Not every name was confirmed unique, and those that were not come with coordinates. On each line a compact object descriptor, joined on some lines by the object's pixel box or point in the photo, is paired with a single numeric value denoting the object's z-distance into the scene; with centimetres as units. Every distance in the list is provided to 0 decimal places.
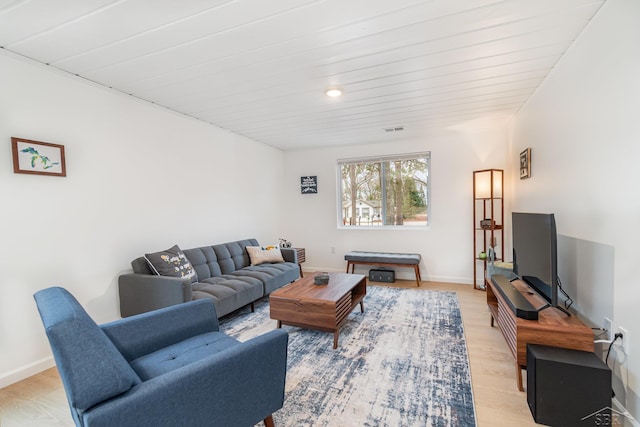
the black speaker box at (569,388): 147
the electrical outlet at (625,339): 151
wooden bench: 437
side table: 488
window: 481
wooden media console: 166
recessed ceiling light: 275
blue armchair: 96
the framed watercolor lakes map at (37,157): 211
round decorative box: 297
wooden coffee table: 247
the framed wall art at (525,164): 305
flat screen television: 183
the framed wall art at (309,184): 540
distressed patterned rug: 170
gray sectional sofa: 255
